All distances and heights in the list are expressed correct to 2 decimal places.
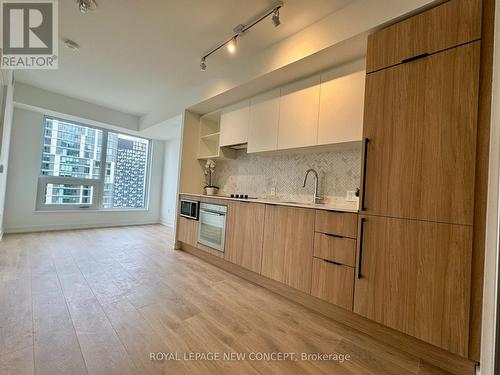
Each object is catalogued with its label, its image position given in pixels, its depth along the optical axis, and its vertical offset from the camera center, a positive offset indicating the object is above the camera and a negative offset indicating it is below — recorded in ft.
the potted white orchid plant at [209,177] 12.13 +0.68
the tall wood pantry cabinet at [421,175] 4.18 +0.59
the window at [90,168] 14.37 +0.94
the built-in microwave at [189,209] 10.73 -1.07
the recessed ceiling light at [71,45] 8.24 +5.17
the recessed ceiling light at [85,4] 5.94 +4.80
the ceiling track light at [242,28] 6.03 +5.17
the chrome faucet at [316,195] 8.12 +0.04
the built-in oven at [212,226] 9.24 -1.62
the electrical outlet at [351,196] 7.26 +0.08
